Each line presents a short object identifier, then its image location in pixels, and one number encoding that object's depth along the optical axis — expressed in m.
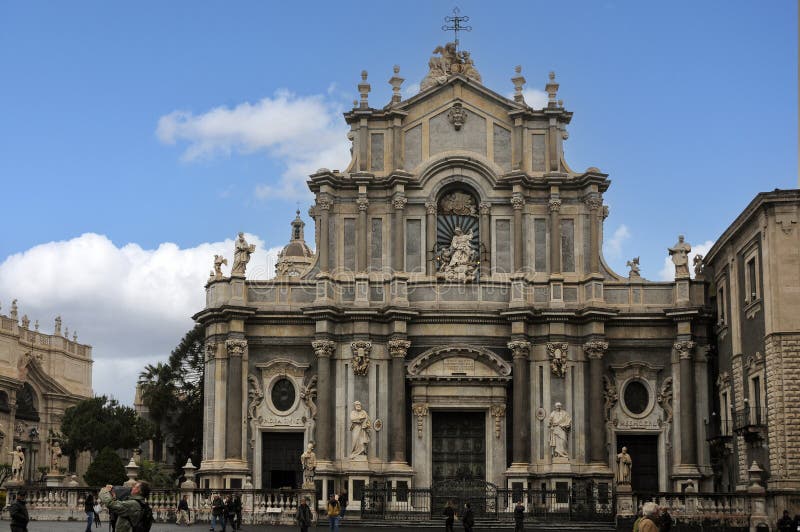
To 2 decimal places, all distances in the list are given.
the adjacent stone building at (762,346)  33.94
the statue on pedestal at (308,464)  39.03
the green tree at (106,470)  57.81
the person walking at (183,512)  36.47
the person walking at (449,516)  32.00
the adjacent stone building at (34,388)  67.19
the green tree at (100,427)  64.44
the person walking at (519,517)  33.72
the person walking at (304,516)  29.78
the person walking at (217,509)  33.19
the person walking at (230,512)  34.33
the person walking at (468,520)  31.59
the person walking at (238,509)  34.59
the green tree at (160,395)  64.44
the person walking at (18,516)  18.23
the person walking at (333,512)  30.92
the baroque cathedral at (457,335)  41.75
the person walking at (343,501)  38.53
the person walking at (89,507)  30.73
